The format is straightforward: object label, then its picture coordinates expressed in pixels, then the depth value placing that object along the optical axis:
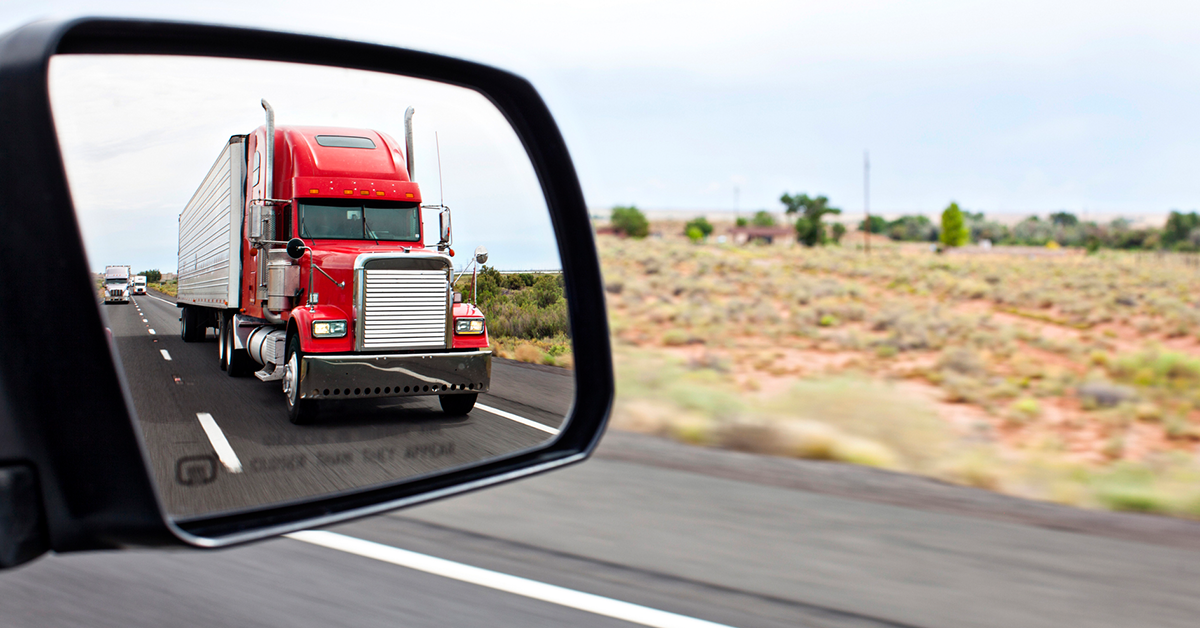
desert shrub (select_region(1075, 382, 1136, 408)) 11.91
